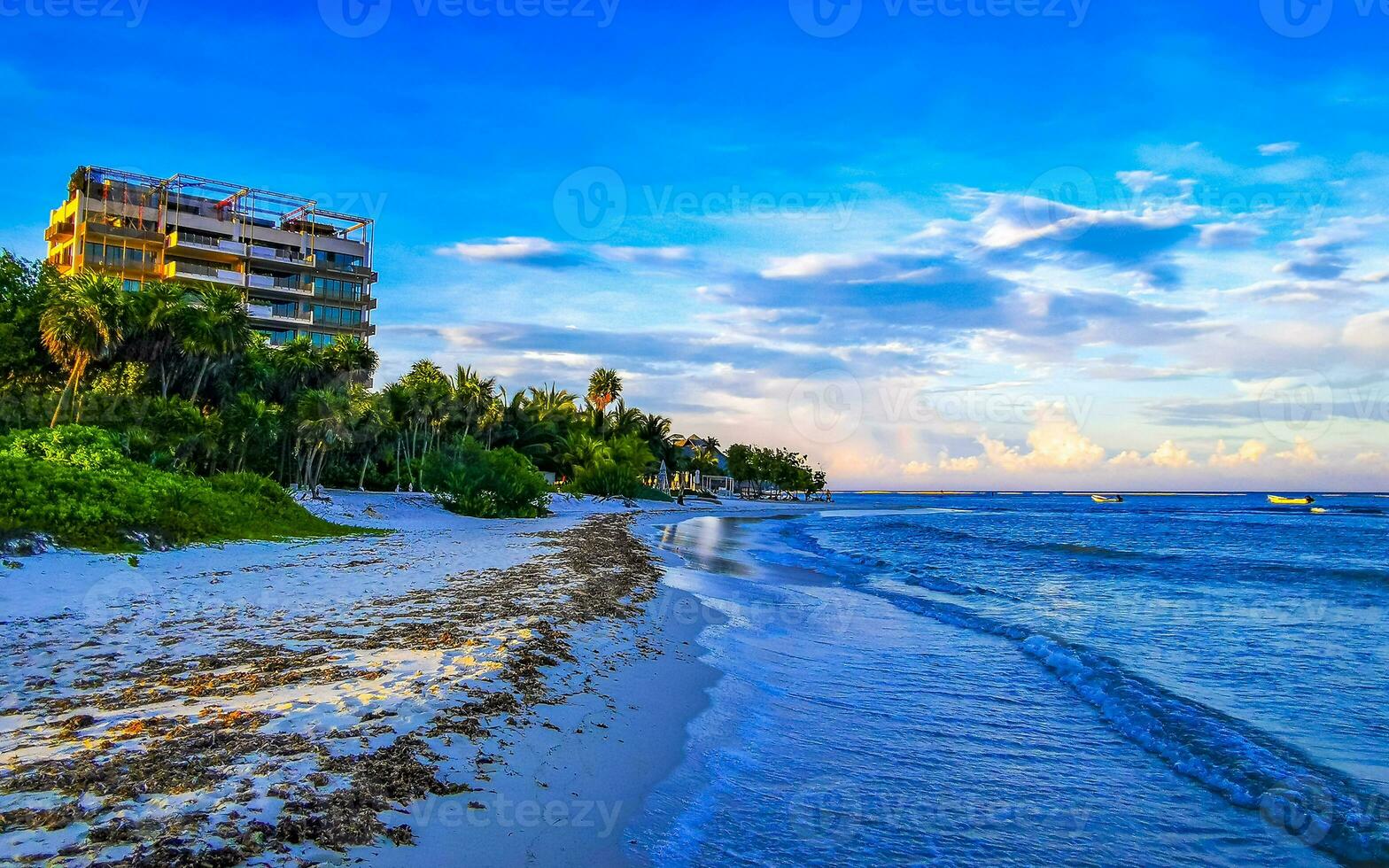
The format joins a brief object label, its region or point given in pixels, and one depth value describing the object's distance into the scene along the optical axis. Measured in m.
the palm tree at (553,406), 71.06
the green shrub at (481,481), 38.41
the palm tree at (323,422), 35.56
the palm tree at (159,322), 34.50
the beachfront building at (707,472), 119.00
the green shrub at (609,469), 66.31
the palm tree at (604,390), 96.80
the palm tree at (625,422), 83.62
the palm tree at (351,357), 51.22
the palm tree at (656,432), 91.19
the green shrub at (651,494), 79.81
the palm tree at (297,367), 48.44
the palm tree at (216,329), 35.22
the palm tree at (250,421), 34.72
